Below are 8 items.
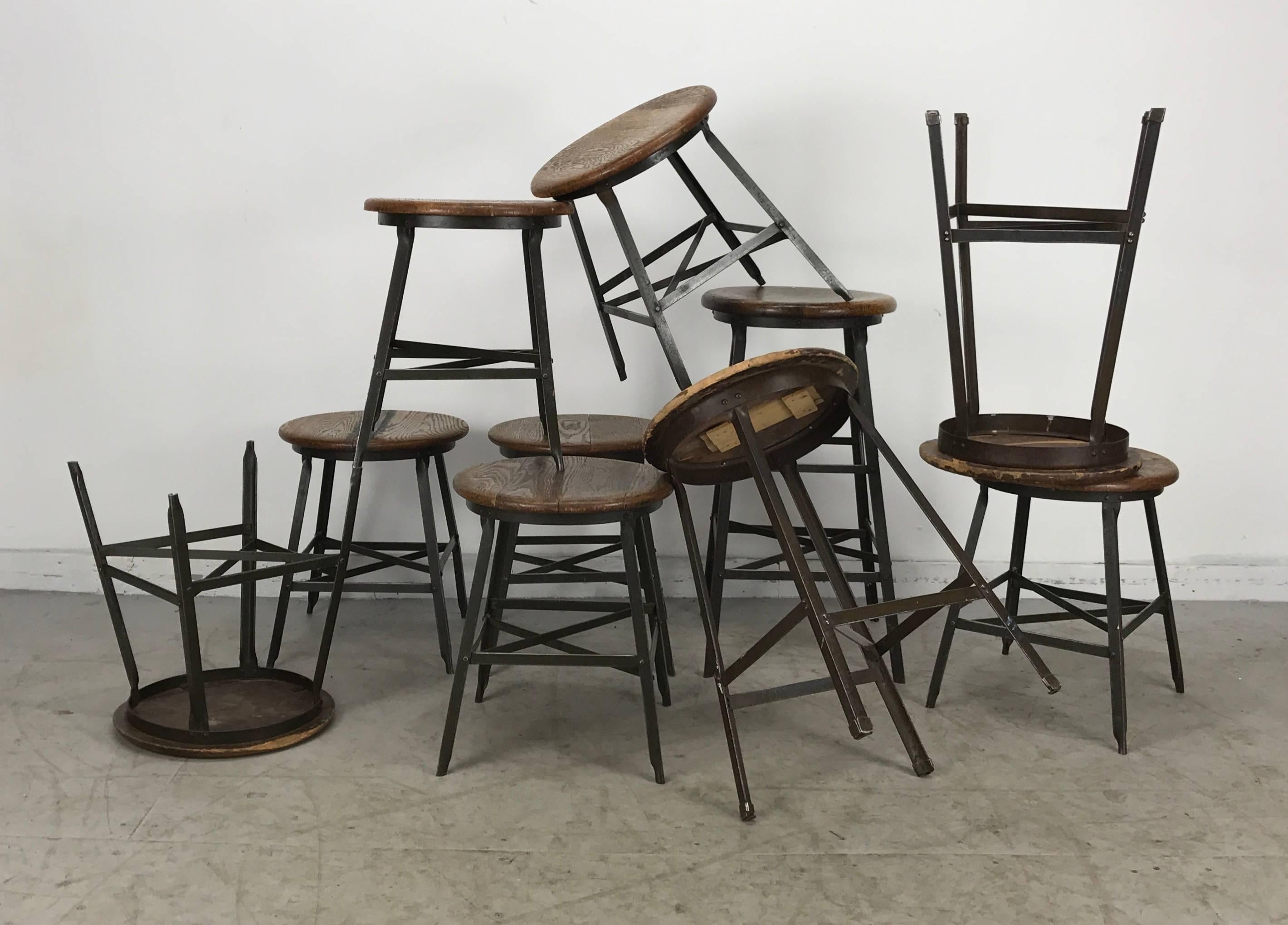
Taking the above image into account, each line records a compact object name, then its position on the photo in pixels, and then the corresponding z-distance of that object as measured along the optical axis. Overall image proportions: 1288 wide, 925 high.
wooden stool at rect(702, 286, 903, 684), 3.12
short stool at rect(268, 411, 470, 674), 3.32
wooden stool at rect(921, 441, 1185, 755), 2.88
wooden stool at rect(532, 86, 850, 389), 2.73
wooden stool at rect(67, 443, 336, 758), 2.81
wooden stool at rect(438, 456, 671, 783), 2.63
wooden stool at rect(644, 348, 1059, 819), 2.47
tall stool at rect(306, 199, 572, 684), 2.79
